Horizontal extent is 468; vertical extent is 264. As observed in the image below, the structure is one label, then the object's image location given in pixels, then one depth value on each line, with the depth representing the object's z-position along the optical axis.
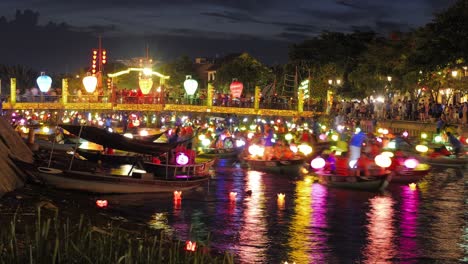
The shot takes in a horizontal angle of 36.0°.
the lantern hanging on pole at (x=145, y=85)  64.12
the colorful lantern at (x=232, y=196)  28.54
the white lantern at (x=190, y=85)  65.12
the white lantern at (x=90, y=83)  64.25
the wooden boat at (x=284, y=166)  36.72
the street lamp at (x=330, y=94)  68.85
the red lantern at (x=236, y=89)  70.62
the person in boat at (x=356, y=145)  31.28
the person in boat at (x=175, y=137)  37.44
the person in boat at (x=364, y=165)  30.53
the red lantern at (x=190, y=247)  12.90
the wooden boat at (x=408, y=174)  32.38
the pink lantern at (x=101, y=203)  25.02
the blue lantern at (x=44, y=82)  68.71
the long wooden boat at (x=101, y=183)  25.88
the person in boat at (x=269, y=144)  38.06
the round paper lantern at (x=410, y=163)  32.62
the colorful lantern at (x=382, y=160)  30.34
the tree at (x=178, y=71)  120.62
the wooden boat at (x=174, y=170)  29.11
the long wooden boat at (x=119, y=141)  27.88
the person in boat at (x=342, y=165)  30.93
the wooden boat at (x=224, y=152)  44.47
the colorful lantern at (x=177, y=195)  27.62
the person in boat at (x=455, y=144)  39.66
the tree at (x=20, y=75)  132.79
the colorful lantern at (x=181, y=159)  29.34
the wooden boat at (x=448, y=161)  39.47
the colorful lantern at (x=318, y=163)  32.41
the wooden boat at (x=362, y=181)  29.94
